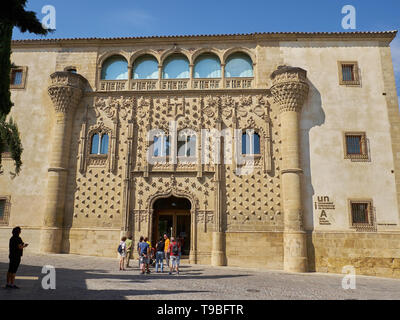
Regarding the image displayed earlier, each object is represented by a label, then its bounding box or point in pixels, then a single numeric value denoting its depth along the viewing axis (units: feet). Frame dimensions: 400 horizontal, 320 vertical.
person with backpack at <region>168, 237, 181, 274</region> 44.86
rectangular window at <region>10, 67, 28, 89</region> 67.62
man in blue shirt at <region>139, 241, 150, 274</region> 42.78
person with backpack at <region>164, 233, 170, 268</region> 47.24
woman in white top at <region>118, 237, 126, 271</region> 44.80
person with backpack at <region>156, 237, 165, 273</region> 45.39
